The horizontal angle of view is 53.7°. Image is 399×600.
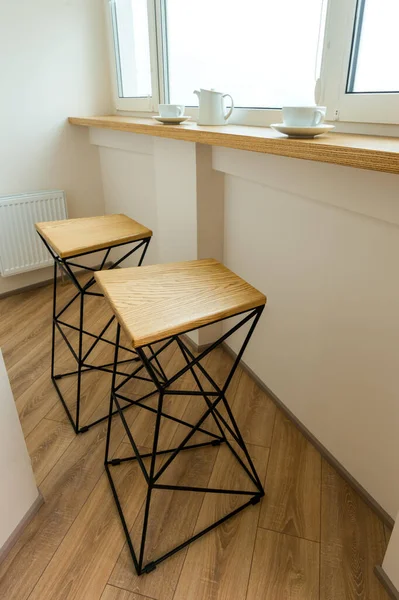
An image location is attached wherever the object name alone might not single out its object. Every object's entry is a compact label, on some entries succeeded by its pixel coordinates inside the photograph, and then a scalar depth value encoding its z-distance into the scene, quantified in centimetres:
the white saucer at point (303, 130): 103
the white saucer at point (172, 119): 170
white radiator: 240
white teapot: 151
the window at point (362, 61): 107
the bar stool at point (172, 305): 92
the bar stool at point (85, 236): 137
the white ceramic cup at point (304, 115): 101
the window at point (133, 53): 220
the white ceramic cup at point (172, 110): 169
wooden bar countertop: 83
